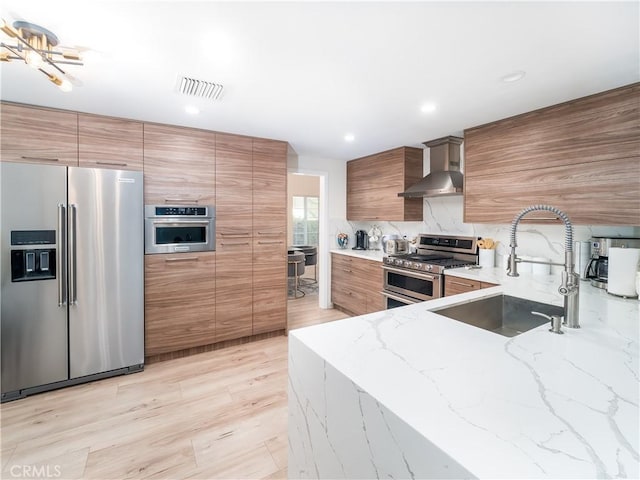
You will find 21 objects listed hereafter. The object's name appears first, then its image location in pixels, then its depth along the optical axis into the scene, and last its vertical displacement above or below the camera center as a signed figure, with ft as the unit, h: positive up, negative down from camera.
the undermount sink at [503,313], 5.44 -1.45
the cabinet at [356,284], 12.59 -2.18
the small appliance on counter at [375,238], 15.37 -0.11
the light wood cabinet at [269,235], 11.12 +0.01
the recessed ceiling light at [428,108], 7.93 +3.43
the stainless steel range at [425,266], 9.95 -1.05
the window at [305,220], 24.93 +1.30
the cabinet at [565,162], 6.64 +1.93
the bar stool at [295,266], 18.35 -1.88
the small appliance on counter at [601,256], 7.20 -0.46
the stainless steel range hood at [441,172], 10.76 +2.41
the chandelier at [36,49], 4.65 +3.00
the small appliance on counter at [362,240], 15.65 -0.22
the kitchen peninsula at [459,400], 2.00 -1.38
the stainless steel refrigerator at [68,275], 7.54 -1.11
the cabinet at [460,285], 8.25 -1.40
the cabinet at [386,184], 12.56 +2.30
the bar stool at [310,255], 21.15 -1.38
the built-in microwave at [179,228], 9.40 +0.21
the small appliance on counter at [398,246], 13.15 -0.44
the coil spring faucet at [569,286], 4.13 -0.68
